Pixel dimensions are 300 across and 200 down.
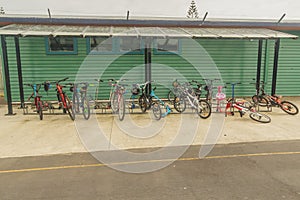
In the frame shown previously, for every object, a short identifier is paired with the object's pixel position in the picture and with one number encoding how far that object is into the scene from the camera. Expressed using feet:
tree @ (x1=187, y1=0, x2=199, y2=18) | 156.87
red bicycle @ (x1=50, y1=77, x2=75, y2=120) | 20.81
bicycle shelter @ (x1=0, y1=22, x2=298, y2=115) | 20.89
